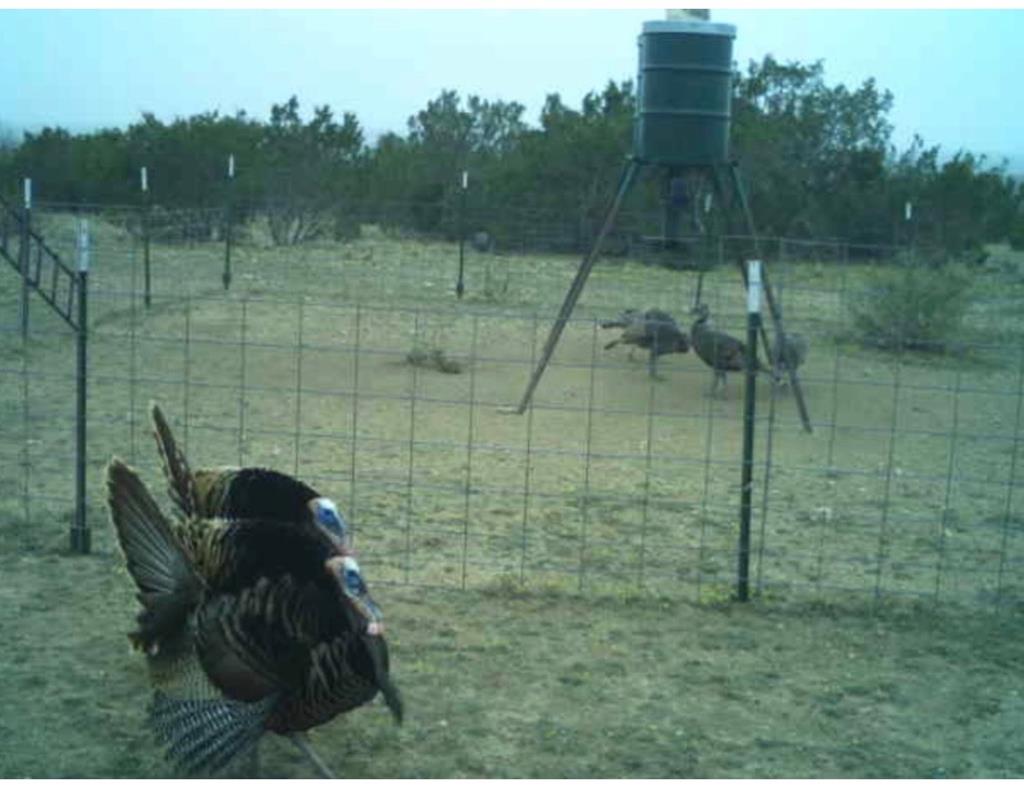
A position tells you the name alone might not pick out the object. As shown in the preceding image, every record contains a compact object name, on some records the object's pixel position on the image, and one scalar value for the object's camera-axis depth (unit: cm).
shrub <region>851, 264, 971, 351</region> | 1741
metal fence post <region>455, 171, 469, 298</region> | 2066
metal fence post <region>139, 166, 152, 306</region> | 1694
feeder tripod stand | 1159
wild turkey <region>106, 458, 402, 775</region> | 470
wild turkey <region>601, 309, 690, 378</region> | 1423
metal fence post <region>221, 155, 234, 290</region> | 1965
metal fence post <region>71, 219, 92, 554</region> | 750
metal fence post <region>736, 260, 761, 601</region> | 718
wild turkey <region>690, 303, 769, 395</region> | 1320
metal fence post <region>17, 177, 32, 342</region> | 1420
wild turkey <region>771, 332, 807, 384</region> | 1258
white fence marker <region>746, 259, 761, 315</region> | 721
